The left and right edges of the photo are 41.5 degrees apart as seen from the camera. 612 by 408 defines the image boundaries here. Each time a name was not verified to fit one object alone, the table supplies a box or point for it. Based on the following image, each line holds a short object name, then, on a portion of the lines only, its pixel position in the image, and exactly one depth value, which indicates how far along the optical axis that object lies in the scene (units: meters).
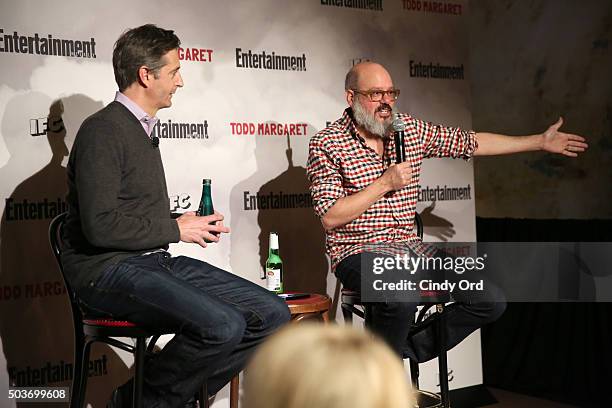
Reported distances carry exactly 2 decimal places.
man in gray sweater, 2.55
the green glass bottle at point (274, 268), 3.46
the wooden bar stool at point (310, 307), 3.13
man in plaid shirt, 3.22
